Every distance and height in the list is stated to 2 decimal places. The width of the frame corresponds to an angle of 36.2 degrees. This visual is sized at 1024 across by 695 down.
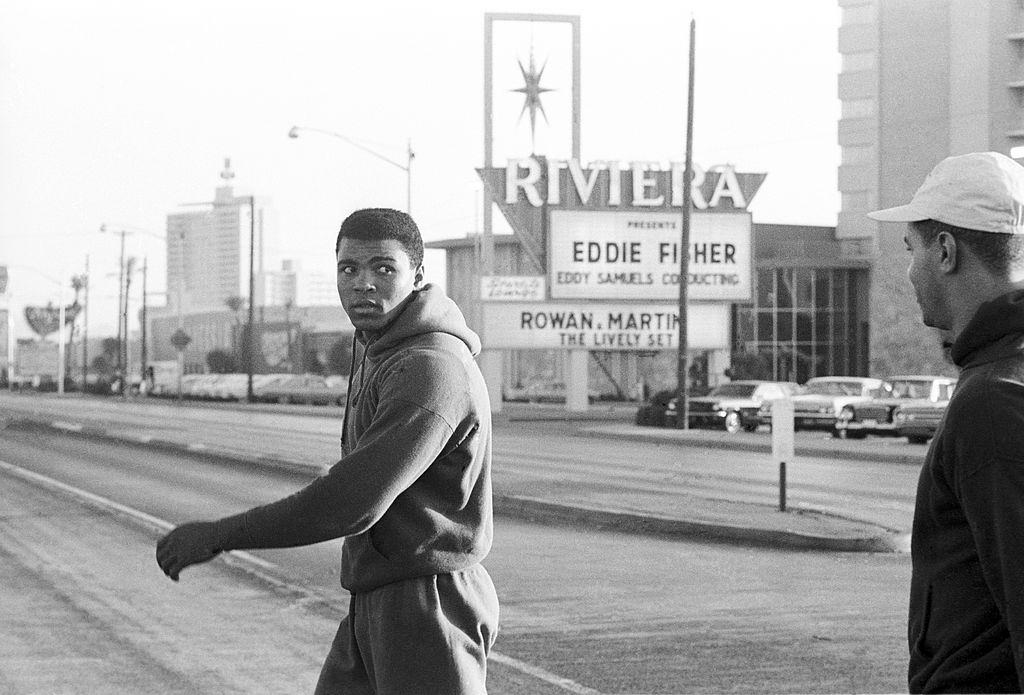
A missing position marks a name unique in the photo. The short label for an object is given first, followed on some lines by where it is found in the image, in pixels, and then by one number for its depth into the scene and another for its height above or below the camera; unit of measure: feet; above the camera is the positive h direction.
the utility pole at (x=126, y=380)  315.12 -4.18
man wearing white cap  8.23 -0.38
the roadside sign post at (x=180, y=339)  246.86 +3.56
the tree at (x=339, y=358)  352.08 +1.34
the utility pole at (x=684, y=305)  133.59 +5.50
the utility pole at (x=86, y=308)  451.77 +15.85
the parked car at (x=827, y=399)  131.03 -2.37
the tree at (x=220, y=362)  410.72 -0.03
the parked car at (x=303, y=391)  244.22 -4.50
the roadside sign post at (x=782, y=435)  54.13 -2.25
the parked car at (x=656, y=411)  144.15 -3.92
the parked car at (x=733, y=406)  139.85 -3.32
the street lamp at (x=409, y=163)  155.94 +20.48
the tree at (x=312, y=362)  367.25 +0.34
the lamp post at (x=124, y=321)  327.71 +9.42
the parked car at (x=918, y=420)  108.37 -3.32
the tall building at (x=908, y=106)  236.22 +42.98
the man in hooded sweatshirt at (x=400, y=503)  11.36 -1.05
